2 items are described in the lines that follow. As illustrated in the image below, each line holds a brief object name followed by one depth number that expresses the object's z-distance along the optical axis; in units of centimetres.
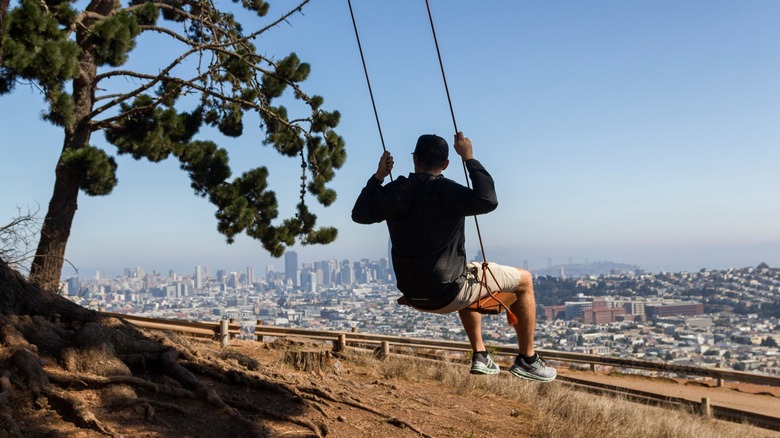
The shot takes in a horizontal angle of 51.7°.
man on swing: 529
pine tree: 1156
